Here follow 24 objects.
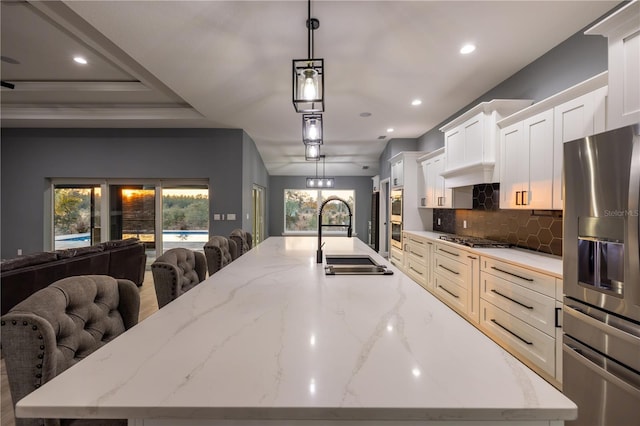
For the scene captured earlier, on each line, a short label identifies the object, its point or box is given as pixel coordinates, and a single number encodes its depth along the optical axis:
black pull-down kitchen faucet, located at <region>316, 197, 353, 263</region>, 2.09
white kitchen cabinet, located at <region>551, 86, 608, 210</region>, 1.98
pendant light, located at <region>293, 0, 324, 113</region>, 1.69
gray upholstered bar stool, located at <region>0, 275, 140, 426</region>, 0.89
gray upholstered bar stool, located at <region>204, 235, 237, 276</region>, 2.51
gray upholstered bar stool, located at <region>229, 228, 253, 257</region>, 3.48
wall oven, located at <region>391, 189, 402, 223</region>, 5.82
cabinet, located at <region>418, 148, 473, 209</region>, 4.26
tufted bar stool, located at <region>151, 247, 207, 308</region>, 1.66
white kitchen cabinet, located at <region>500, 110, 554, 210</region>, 2.41
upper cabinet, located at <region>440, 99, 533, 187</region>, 3.11
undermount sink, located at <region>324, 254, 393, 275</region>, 1.81
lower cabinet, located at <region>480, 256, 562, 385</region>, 2.08
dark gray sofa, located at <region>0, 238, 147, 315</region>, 2.52
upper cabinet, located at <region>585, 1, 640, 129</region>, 1.51
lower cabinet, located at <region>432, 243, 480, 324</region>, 3.09
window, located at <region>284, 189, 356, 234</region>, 10.55
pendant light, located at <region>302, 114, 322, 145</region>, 2.72
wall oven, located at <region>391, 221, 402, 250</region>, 5.78
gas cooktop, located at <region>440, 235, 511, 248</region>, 3.21
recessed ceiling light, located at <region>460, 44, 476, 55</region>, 2.81
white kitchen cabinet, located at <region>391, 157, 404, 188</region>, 5.80
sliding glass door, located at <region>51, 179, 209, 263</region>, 5.85
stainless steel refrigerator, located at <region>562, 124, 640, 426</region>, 1.40
